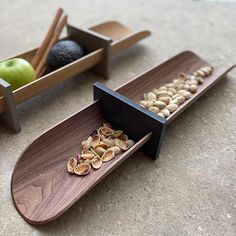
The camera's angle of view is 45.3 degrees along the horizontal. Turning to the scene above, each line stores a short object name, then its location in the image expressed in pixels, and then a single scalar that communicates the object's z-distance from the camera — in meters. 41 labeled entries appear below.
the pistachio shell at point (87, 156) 0.44
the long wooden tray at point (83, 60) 0.49
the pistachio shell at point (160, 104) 0.50
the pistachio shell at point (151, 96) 0.54
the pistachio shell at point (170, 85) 0.57
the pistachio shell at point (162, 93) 0.54
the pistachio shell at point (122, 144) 0.45
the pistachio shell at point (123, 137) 0.47
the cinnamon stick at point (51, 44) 0.59
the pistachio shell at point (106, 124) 0.49
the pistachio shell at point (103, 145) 0.45
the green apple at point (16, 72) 0.50
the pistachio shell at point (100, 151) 0.44
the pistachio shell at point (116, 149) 0.44
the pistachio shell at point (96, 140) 0.46
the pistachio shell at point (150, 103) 0.51
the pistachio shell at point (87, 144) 0.45
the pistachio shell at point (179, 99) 0.51
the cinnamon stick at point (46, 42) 0.60
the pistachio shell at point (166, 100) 0.51
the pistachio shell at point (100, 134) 0.47
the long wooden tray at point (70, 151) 0.38
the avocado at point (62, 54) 0.59
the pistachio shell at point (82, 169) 0.42
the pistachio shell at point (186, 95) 0.53
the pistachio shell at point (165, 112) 0.48
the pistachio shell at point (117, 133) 0.47
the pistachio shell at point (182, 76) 0.61
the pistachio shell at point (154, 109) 0.49
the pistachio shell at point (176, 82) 0.58
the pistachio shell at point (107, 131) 0.47
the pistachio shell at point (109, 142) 0.46
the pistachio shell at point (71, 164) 0.42
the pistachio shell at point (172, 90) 0.55
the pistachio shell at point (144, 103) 0.51
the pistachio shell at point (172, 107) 0.49
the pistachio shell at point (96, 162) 0.43
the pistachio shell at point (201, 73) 0.61
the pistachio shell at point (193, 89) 0.56
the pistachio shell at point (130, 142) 0.45
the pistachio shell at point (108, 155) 0.44
